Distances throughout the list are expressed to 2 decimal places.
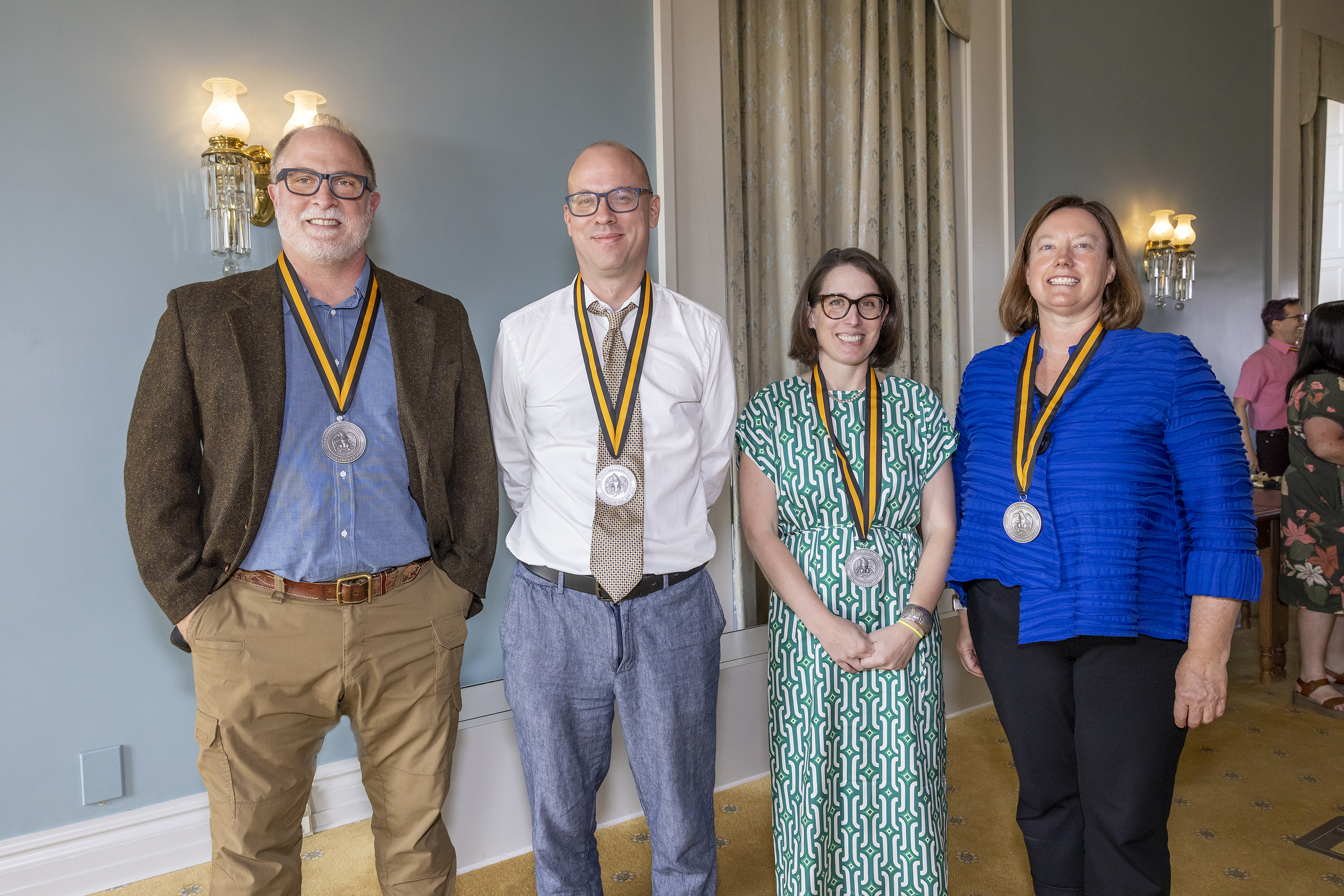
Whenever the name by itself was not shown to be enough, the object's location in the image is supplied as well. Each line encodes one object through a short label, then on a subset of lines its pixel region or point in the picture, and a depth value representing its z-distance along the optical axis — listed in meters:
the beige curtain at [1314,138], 5.91
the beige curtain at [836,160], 3.34
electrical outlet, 2.32
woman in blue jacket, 1.67
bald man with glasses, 1.93
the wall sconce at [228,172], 2.29
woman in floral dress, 3.53
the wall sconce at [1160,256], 5.02
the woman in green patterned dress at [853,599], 1.97
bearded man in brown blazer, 1.76
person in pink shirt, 5.23
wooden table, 4.33
